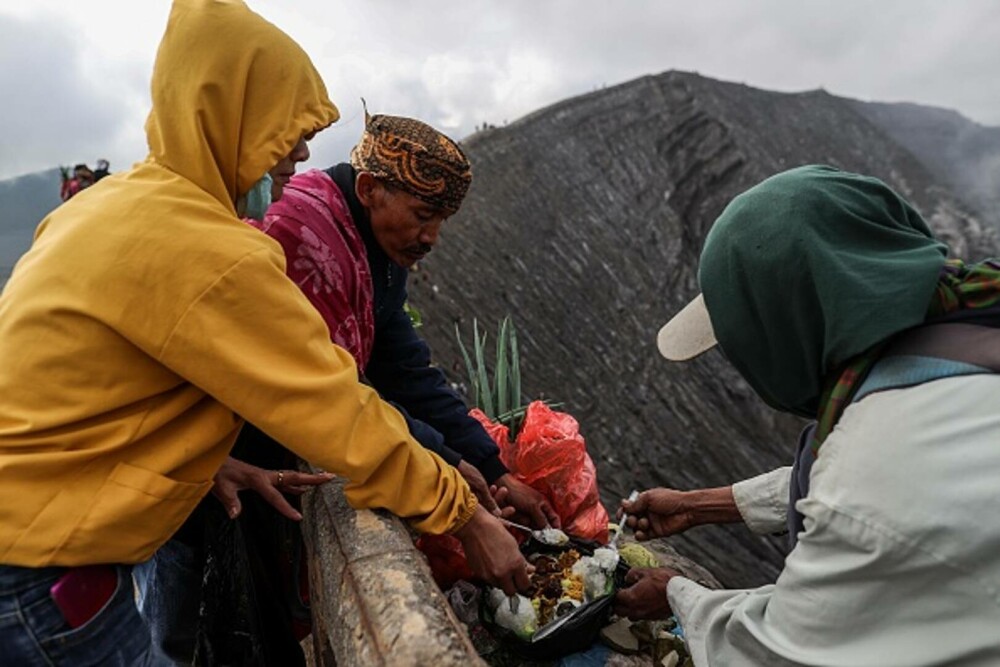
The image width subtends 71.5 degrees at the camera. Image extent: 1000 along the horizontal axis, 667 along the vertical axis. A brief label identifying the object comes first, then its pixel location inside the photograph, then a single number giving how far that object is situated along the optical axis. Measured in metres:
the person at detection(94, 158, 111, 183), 7.01
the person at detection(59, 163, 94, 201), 6.94
